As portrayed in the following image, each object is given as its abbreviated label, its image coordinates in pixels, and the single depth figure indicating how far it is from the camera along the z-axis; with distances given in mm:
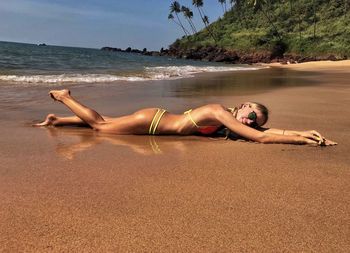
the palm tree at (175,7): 88688
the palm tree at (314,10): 62581
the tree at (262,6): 68025
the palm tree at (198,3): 83238
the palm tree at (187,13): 87375
